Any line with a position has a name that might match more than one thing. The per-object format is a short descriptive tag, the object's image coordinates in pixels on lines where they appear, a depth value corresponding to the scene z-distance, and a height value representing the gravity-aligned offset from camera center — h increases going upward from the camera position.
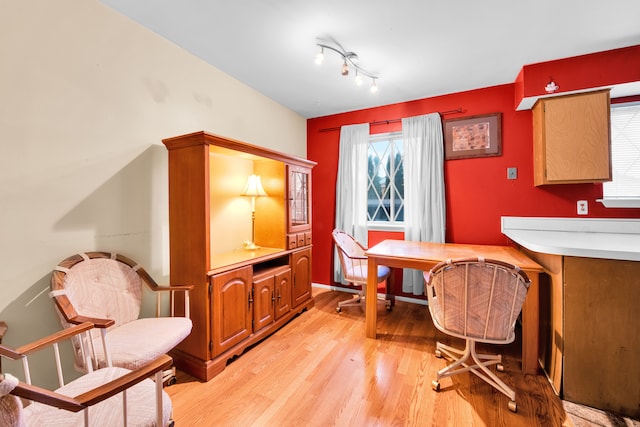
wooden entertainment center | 1.88 -0.28
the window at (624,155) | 2.44 +0.51
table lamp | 2.71 +0.24
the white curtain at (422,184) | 3.08 +0.33
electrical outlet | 2.53 +0.02
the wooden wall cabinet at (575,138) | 2.27 +0.63
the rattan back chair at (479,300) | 1.52 -0.55
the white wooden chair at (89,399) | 0.71 -0.74
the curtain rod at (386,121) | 3.05 +1.17
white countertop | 1.50 -0.23
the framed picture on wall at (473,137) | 2.89 +0.84
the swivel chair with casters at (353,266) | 2.86 -0.64
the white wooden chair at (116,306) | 1.39 -0.55
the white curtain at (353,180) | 3.53 +0.43
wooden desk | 1.88 -0.42
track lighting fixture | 2.12 +1.38
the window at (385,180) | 3.48 +0.42
